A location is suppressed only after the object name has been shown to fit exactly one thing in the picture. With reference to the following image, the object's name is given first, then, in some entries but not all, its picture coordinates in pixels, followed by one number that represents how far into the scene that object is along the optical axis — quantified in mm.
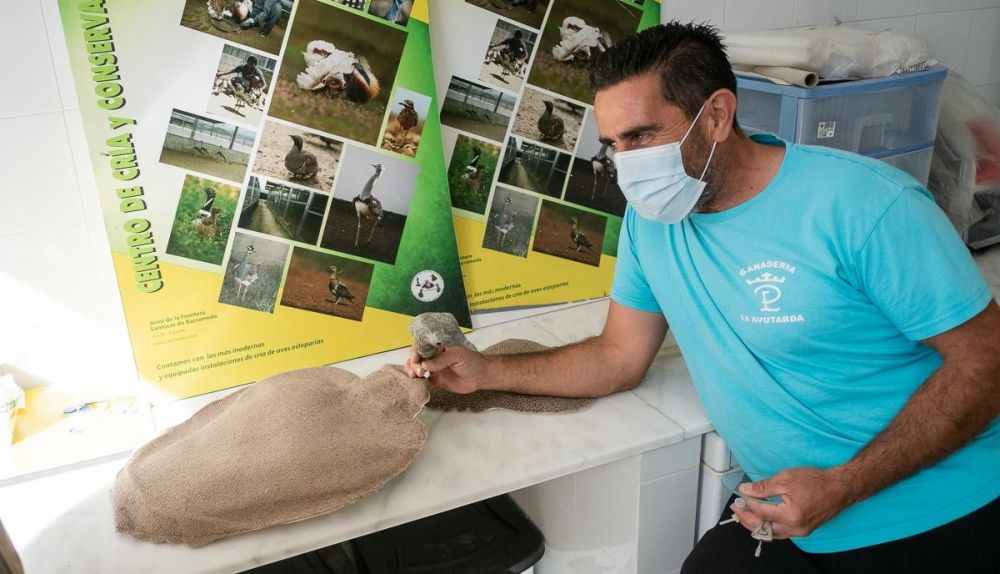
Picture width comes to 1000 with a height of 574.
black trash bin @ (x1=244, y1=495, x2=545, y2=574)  1639
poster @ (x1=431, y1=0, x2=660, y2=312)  1747
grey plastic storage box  1732
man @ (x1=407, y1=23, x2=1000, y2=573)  1188
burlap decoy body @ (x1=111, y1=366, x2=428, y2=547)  1188
